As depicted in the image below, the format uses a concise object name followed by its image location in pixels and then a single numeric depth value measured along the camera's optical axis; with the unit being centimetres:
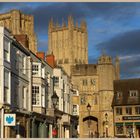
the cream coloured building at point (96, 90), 6900
